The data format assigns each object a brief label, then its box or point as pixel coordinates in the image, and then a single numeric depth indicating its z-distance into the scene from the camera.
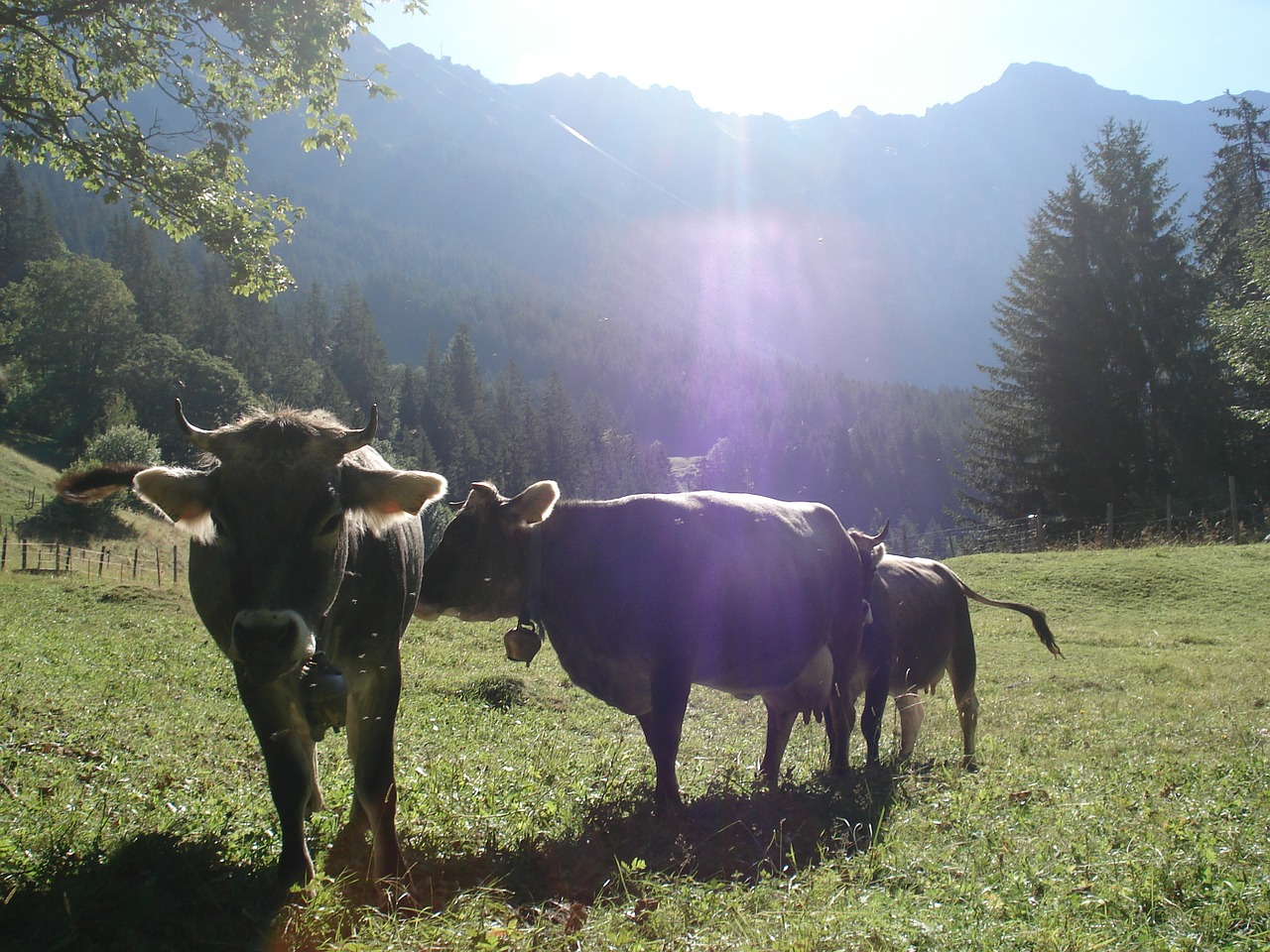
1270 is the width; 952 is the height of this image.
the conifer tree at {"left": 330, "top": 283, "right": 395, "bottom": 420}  96.44
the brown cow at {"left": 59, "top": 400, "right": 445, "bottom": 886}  3.55
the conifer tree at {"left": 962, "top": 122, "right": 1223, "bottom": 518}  38.81
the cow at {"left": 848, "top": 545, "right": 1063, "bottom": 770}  8.23
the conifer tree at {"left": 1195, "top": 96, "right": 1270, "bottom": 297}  42.88
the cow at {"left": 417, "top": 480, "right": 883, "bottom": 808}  6.04
